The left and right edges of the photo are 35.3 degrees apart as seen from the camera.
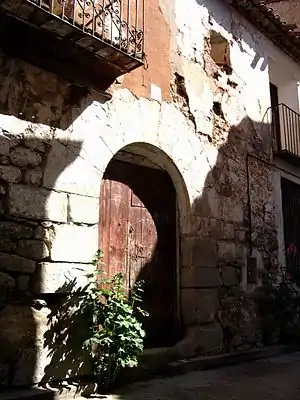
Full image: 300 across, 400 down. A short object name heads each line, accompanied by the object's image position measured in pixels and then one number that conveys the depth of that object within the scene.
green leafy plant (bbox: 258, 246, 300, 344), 5.81
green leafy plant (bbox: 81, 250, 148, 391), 3.54
